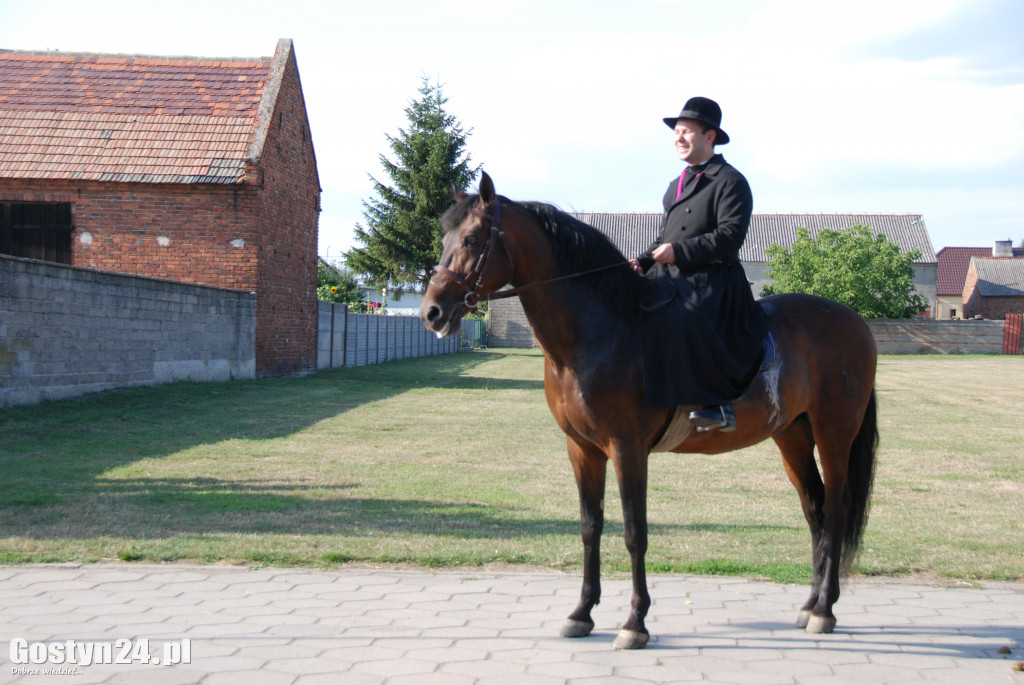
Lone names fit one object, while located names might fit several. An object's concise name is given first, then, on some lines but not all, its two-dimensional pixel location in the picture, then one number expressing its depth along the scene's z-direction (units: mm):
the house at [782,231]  72250
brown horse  4535
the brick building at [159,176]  22000
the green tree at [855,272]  56031
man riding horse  4684
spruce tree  51250
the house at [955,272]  91000
